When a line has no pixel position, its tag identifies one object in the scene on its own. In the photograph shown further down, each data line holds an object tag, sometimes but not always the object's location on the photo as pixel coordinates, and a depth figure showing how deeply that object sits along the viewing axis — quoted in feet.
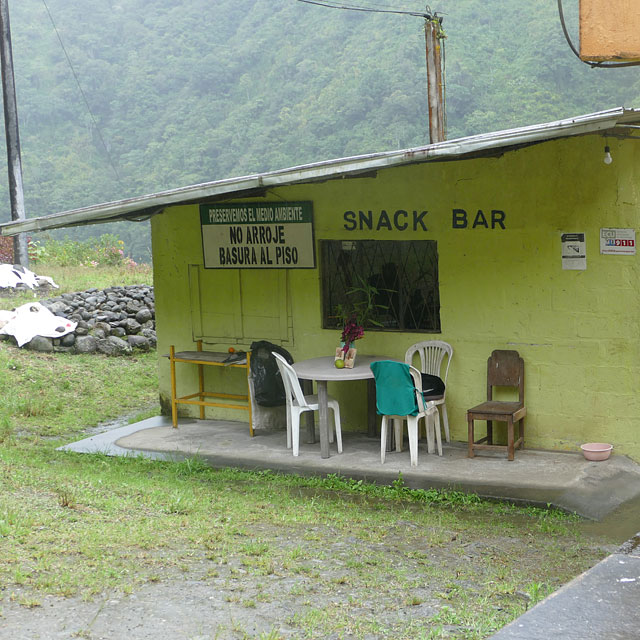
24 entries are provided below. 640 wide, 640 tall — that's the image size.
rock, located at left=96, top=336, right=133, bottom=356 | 48.34
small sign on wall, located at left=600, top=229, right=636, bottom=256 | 25.04
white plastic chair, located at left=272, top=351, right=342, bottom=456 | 26.84
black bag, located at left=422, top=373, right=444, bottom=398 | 26.61
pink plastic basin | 25.23
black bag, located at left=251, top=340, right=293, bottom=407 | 29.96
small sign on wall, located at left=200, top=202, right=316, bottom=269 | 30.21
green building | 25.32
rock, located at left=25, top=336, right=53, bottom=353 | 46.91
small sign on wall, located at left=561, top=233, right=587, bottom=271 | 25.77
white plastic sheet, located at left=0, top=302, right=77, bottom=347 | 47.32
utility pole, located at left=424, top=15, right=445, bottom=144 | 51.52
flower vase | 27.25
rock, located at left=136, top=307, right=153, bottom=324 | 53.83
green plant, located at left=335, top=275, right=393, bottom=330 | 29.07
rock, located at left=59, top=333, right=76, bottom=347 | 48.29
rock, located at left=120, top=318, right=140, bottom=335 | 52.11
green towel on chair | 25.04
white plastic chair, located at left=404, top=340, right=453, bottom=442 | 28.07
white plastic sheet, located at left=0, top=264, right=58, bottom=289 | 60.08
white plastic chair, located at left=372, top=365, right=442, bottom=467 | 25.39
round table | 26.43
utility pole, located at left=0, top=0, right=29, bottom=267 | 61.46
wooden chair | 25.57
